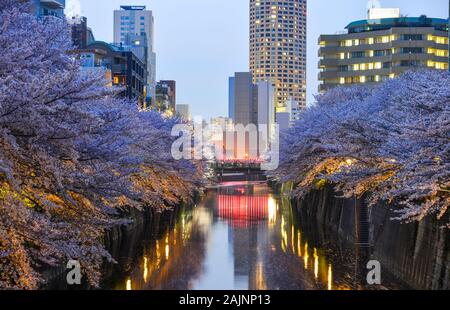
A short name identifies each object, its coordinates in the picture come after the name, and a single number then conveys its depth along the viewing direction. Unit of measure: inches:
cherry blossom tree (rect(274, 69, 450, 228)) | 902.4
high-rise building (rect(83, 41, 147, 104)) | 4165.8
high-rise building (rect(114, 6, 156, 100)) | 5807.1
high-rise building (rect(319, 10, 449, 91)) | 4483.3
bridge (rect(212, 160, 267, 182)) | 6171.3
